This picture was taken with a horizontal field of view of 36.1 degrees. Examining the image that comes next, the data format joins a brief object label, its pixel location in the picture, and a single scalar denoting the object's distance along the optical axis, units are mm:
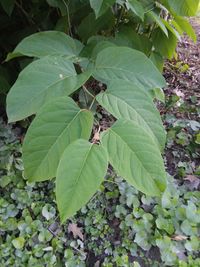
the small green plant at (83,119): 529
